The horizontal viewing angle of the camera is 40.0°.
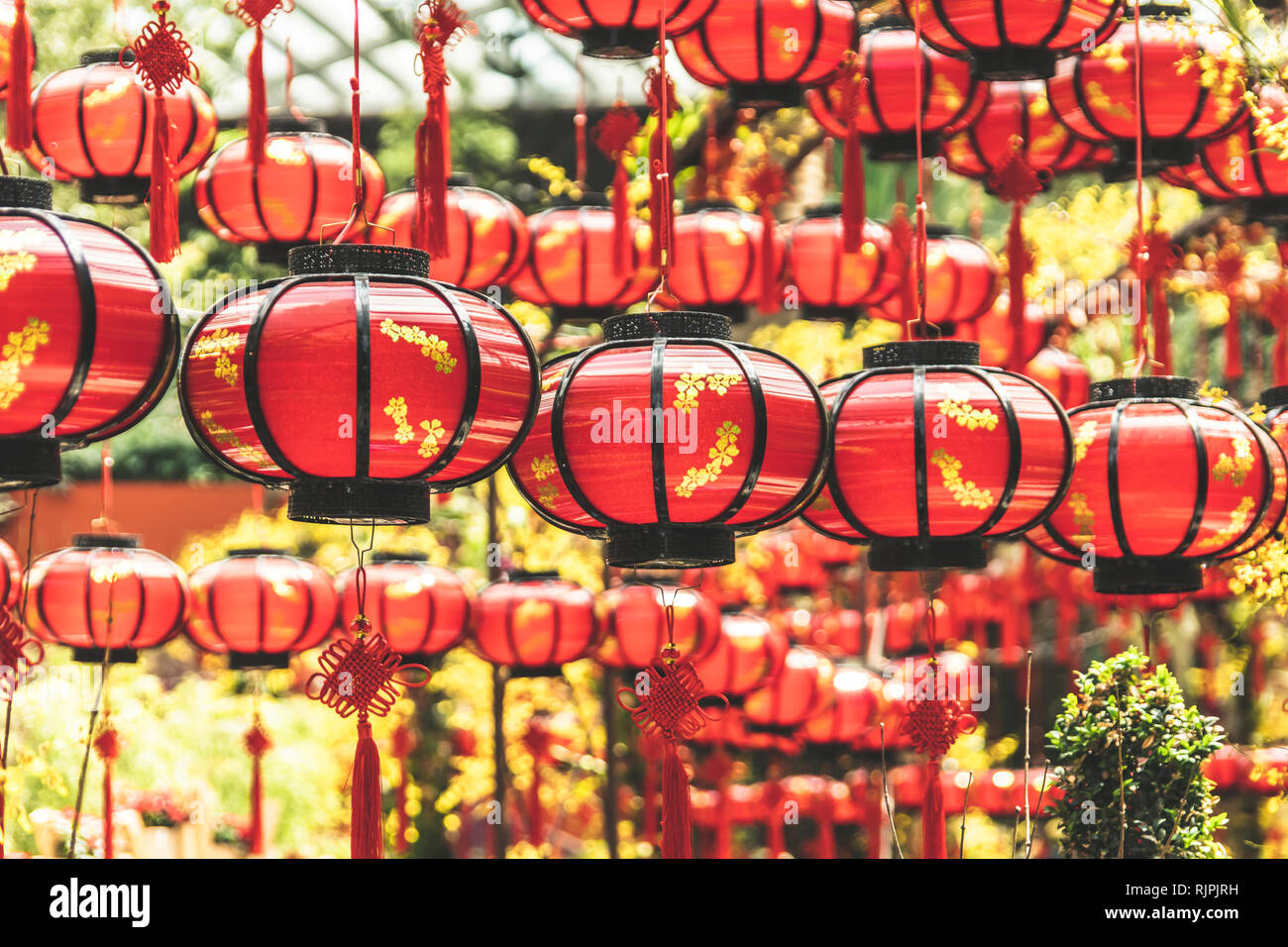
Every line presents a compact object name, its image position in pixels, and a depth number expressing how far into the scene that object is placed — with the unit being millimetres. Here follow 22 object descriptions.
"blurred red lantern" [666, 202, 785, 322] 5234
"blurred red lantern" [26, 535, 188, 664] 4910
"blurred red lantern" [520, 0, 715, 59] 3730
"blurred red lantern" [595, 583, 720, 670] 5797
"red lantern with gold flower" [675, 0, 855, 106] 4145
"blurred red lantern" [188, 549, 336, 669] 5449
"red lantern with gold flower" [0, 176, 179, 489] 2686
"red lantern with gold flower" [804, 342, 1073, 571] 3152
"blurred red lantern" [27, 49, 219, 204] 4508
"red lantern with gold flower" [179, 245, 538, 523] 2629
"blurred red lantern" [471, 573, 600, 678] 5613
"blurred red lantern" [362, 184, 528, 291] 5172
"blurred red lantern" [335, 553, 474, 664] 5688
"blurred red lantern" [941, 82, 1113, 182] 5039
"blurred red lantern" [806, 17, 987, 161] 4602
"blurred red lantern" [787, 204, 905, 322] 5391
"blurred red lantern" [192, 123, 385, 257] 4816
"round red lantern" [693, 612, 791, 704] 6195
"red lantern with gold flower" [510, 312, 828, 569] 2896
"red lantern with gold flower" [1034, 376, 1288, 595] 3492
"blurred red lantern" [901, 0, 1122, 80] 3668
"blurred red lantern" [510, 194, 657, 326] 5297
